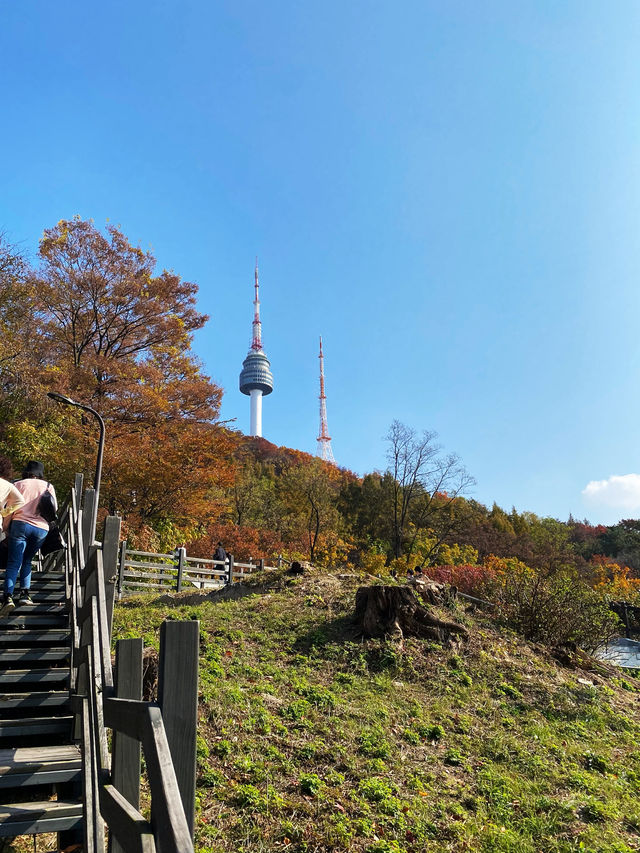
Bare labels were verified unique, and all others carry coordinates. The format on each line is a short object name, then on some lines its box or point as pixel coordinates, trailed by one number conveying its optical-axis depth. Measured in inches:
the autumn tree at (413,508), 1589.6
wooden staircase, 137.9
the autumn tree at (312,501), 1806.1
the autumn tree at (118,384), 772.6
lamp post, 583.2
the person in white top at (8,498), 252.4
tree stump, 404.8
